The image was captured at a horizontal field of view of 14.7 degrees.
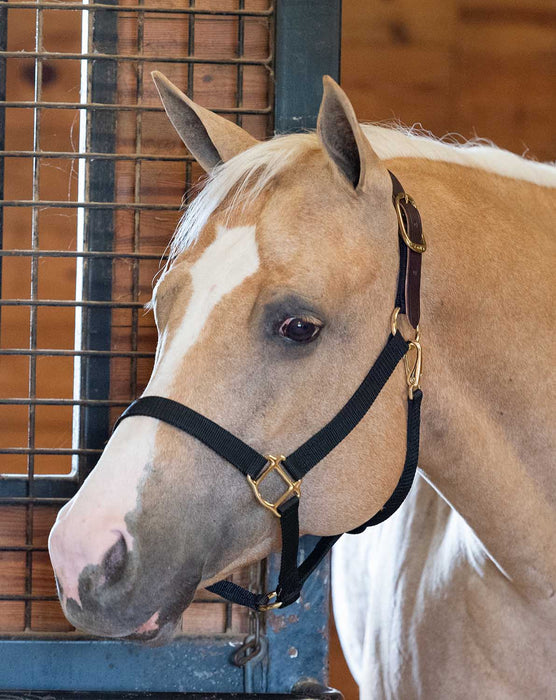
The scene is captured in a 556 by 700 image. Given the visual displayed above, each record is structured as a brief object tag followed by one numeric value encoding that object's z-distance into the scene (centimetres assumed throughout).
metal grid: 261
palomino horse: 227
